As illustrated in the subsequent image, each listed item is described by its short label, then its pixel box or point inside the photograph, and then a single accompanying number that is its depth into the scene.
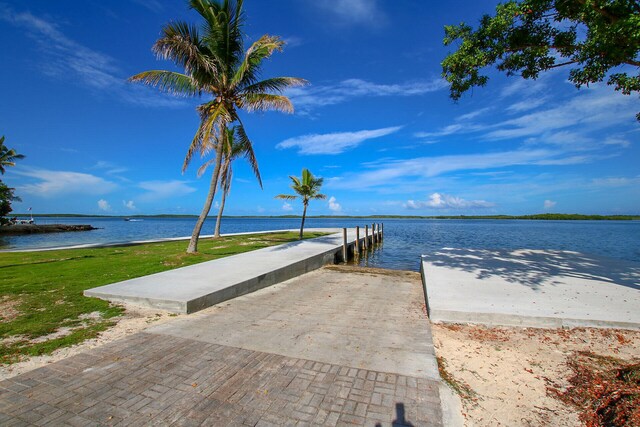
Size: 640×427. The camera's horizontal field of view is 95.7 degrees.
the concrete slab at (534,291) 5.02
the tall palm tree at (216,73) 10.76
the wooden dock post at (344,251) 17.06
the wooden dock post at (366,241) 23.38
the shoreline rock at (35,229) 42.12
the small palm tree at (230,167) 12.67
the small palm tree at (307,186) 24.86
